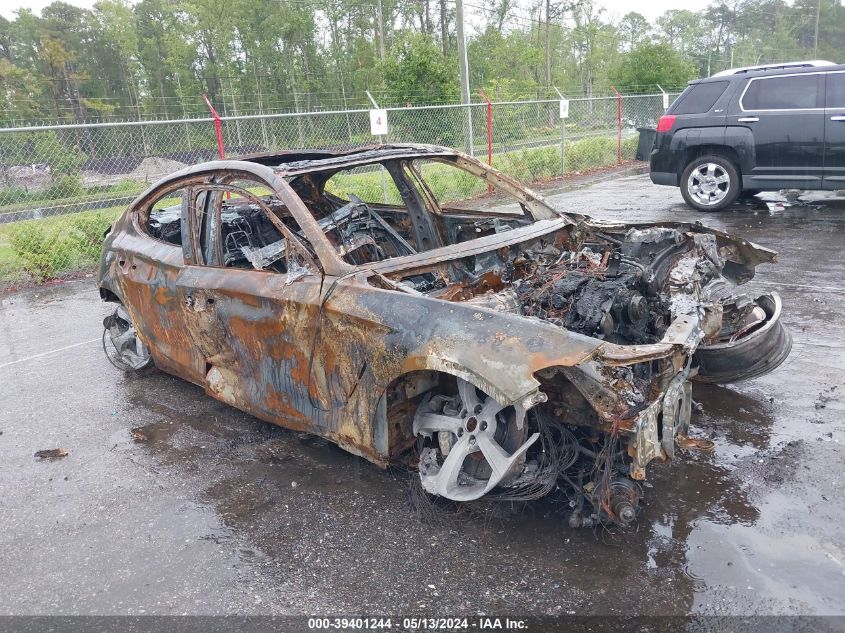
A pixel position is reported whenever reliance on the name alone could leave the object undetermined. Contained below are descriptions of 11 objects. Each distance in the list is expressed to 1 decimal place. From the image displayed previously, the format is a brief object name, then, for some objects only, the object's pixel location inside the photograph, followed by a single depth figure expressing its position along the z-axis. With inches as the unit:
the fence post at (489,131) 519.9
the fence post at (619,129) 679.3
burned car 112.7
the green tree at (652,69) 952.9
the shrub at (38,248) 354.6
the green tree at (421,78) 786.2
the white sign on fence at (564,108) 557.5
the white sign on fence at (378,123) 418.0
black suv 358.9
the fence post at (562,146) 601.6
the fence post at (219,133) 377.4
